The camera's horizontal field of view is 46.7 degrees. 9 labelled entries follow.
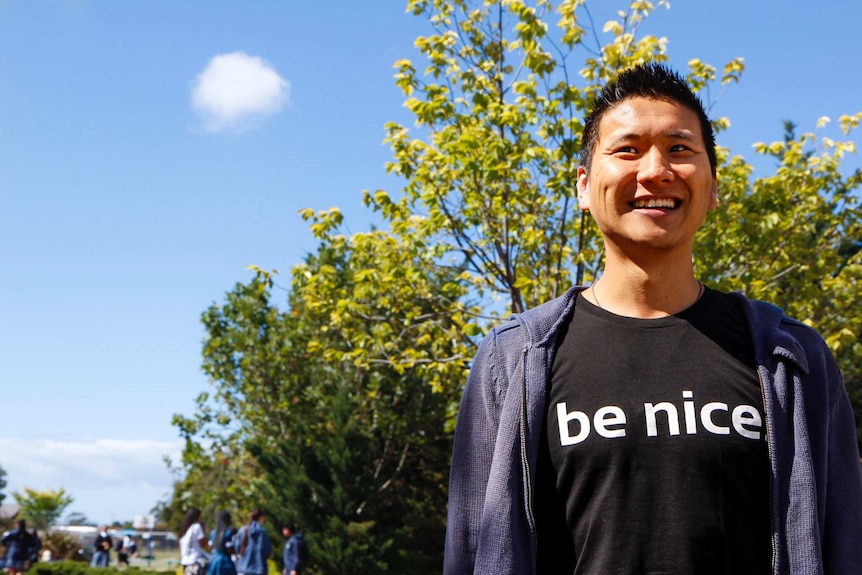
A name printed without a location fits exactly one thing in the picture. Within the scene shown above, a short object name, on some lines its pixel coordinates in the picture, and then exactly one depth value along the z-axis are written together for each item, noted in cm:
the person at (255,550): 1647
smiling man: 205
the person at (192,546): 1590
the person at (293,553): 1889
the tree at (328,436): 2386
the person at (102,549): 2809
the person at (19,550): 2023
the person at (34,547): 2096
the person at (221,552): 1513
